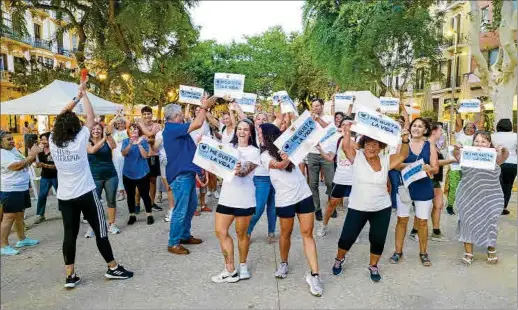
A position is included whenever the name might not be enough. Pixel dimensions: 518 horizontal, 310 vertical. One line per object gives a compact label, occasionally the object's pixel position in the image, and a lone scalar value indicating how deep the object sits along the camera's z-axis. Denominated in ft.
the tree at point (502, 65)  27.86
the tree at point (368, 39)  54.65
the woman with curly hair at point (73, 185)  13.79
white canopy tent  33.50
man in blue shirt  17.28
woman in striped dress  15.80
